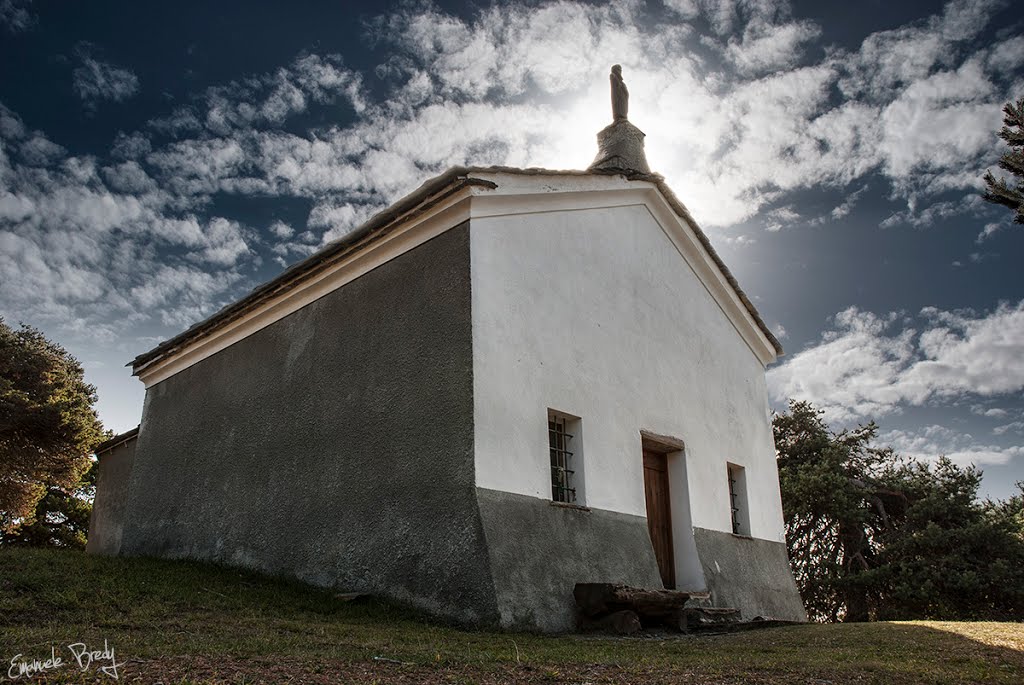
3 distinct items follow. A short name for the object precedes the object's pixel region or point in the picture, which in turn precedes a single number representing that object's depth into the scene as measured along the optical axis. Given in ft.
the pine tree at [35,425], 67.31
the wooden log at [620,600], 25.66
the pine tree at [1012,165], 18.63
